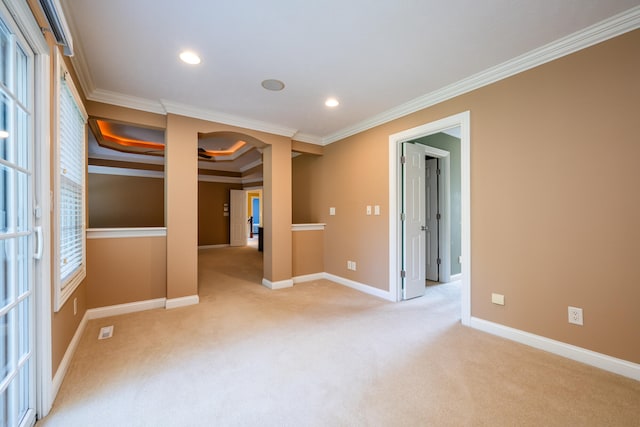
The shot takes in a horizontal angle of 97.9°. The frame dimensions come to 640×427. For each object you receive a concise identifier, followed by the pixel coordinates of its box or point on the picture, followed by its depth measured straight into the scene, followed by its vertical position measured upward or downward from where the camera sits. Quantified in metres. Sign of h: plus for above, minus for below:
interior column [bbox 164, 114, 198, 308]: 3.33 +0.07
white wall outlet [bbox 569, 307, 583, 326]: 2.12 -0.79
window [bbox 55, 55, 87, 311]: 1.91 +0.23
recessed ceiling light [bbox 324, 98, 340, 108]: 3.24 +1.33
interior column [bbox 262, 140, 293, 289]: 4.18 +0.02
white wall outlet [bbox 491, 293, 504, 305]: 2.55 -0.79
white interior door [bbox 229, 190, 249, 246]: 9.29 -0.09
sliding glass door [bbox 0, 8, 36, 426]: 1.28 -0.07
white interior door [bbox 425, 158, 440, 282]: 4.65 -0.05
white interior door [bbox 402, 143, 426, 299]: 3.66 -0.09
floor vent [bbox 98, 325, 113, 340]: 2.54 -1.10
